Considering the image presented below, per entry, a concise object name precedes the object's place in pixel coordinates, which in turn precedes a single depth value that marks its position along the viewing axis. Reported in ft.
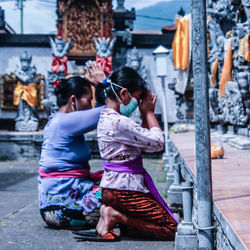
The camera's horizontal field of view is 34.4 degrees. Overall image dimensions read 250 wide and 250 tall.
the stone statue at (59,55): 45.09
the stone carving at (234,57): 16.56
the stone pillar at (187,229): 8.05
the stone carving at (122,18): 47.92
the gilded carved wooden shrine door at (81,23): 46.34
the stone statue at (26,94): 41.81
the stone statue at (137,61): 44.73
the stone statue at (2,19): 50.90
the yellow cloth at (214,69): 23.29
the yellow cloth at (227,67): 19.31
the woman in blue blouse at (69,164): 10.75
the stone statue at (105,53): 44.32
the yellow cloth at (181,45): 32.99
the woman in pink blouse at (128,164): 9.18
